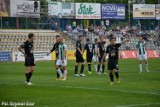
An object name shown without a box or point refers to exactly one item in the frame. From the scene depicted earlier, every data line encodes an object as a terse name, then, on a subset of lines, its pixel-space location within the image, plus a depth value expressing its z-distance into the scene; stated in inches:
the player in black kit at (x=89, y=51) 1289.1
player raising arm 884.6
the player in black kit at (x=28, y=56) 880.9
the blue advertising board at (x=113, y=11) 2620.6
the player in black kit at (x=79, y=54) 1166.4
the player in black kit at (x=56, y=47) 1015.9
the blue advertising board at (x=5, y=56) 2066.9
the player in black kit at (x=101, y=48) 1262.4
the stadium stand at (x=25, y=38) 2209.6
